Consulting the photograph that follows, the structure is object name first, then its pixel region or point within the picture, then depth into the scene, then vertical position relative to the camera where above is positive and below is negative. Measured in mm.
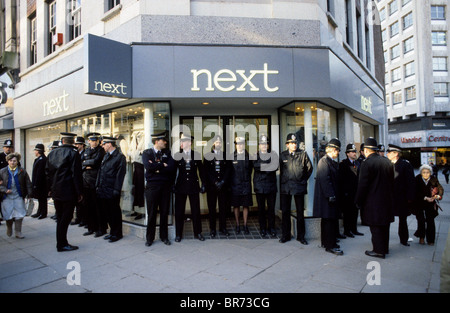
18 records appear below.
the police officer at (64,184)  5082 -396
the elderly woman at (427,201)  5375 -908
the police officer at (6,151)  7832 +403
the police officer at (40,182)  7898 -533
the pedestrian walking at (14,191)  5789 -568
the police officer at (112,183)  5668 -429
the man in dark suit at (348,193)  6129 -825
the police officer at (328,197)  4898 -724
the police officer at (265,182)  5949 -517
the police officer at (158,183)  5387 -448
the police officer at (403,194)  5355 -756
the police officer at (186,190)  5746 -617
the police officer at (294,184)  5535 -529
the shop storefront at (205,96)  5738 +1442
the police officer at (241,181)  6090 -485
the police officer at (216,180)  6051 -442
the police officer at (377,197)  4621 -703
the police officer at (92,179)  6211 -370
